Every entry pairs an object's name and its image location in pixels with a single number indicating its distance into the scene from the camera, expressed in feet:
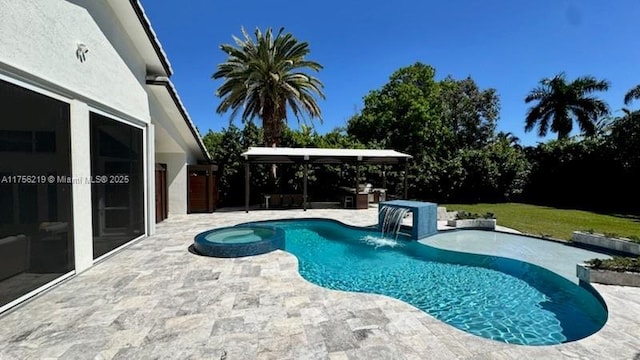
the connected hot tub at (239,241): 24.04
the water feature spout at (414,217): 32.50
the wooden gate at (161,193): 39.11
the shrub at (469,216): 38.50
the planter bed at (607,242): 25.71
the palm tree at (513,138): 160.70
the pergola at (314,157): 47.80
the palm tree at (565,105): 88.12
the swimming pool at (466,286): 15.37
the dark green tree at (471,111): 106.32
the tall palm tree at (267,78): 55.36
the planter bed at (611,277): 17.95
